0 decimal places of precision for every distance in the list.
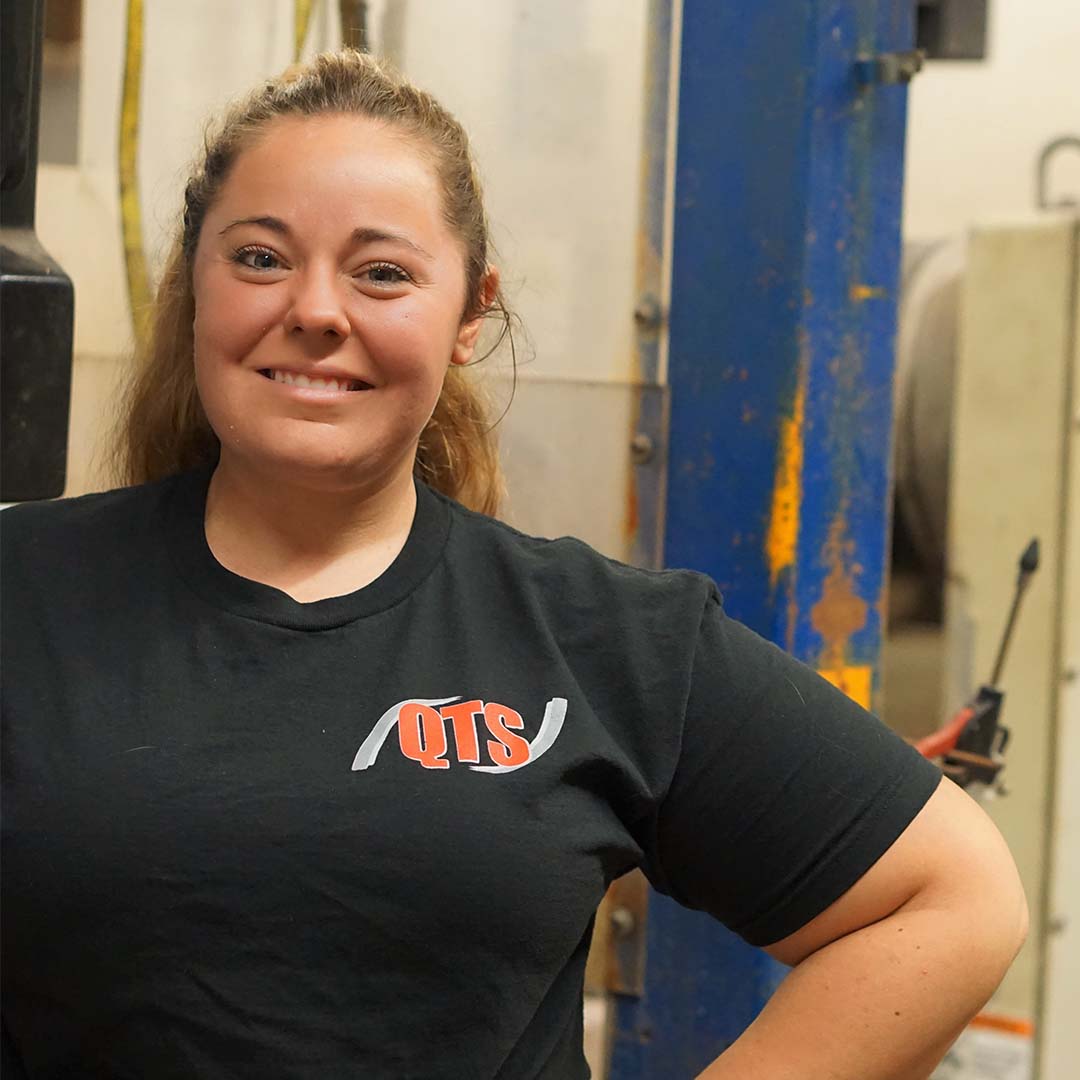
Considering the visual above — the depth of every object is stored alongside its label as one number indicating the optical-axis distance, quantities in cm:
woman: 119
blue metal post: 167
